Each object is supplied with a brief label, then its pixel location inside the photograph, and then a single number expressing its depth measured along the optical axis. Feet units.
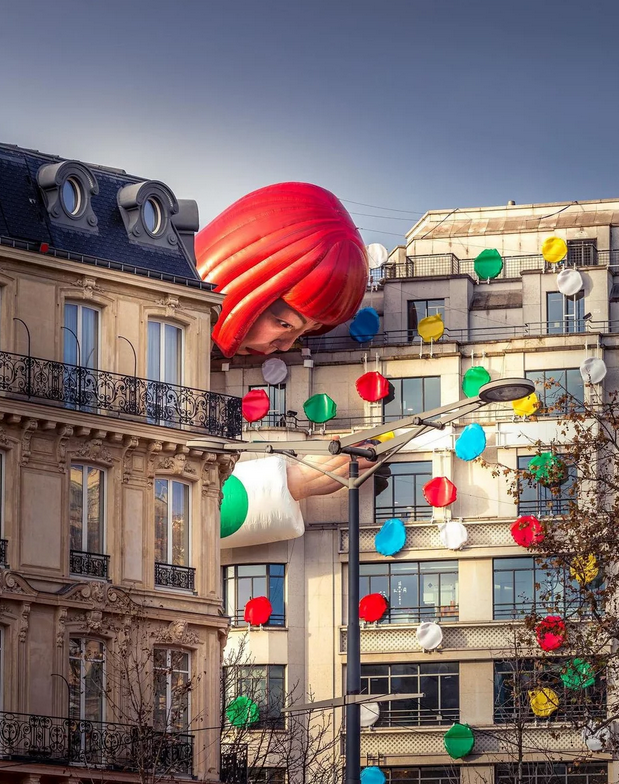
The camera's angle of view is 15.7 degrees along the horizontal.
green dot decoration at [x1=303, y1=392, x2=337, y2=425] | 261.44
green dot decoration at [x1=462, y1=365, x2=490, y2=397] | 256.93
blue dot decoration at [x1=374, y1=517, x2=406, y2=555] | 253.65
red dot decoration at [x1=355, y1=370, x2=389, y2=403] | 260.21
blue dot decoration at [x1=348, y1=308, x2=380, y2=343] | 267.80
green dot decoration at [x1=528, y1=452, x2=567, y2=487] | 140.26
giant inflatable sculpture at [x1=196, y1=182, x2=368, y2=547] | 242.58
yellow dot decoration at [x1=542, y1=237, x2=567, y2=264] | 275.80
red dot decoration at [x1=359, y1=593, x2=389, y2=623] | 252.42
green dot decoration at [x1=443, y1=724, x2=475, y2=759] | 246.27
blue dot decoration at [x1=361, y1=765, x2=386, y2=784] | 241.35
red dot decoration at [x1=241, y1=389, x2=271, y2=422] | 258.98
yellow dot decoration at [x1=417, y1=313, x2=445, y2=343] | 264.11
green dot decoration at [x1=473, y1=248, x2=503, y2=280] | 277.03
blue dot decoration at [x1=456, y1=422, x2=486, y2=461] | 252.83
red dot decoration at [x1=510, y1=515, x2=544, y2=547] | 240.12
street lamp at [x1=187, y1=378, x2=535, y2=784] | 106.22
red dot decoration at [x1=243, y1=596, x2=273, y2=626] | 250.98
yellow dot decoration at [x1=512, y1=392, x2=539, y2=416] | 252.21
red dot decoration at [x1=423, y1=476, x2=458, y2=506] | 253.24
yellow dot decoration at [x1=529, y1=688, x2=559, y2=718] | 217.36
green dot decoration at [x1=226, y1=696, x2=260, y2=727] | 204.33
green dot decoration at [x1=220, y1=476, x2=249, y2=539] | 242.37
